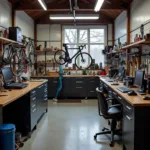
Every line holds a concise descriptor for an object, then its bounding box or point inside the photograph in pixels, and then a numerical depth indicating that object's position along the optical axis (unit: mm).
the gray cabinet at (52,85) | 6587
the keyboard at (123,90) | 3115
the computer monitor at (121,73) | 4953
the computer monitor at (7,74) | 3586
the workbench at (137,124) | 2210
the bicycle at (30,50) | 6122
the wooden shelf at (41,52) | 7076
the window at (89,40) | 7315
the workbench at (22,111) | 3306
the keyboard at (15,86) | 3598
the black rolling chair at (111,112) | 2999
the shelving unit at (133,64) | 4414
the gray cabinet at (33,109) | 3399
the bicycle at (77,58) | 6499
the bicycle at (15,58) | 4504
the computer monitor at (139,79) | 3121
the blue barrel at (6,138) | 2381
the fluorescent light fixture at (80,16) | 5998
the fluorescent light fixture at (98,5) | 4296
